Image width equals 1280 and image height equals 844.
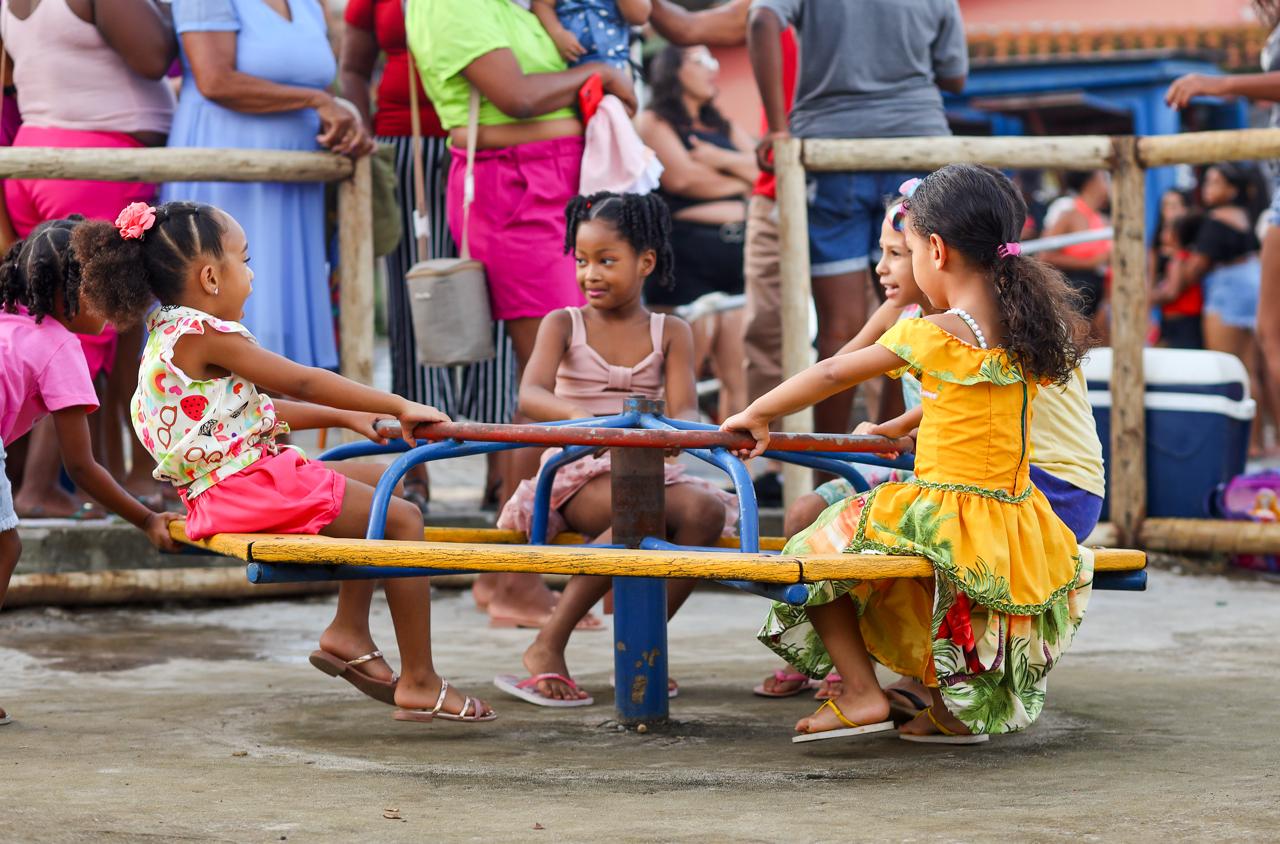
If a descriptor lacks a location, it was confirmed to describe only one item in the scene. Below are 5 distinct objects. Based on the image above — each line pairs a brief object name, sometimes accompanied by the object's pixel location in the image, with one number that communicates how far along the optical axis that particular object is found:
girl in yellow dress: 8.13
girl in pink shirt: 9.19
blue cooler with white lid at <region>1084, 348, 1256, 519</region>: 14.16
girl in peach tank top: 10.09
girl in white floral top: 8.48
